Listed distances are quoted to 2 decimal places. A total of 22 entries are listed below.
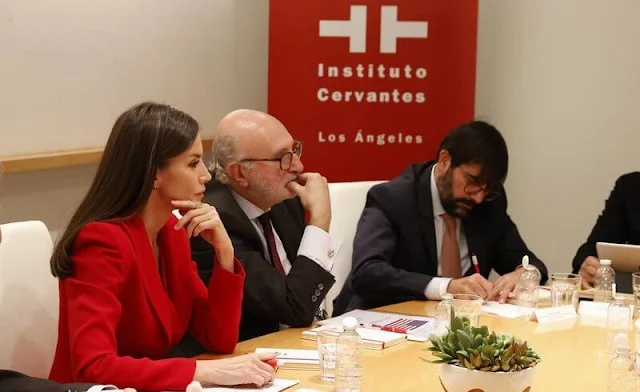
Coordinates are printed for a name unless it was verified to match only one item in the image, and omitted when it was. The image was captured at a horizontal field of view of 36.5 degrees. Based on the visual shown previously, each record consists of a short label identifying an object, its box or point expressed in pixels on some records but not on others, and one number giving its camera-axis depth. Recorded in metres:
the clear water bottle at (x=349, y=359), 2.20
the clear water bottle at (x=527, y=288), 3.24
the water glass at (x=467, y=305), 2.71
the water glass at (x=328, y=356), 2.27
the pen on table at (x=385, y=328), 2.75
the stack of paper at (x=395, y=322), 2.76
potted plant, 2.01
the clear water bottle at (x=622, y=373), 2.21
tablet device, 3.33
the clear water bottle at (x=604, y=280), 3.31
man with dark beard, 3.56
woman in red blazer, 2.17
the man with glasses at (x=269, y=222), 2.88
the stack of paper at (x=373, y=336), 2.61
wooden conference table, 2.29
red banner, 4.70
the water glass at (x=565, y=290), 3.19
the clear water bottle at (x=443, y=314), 2.66
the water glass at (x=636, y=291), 3.07
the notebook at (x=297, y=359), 2.39
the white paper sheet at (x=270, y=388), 2.16
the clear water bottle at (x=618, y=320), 2.80
